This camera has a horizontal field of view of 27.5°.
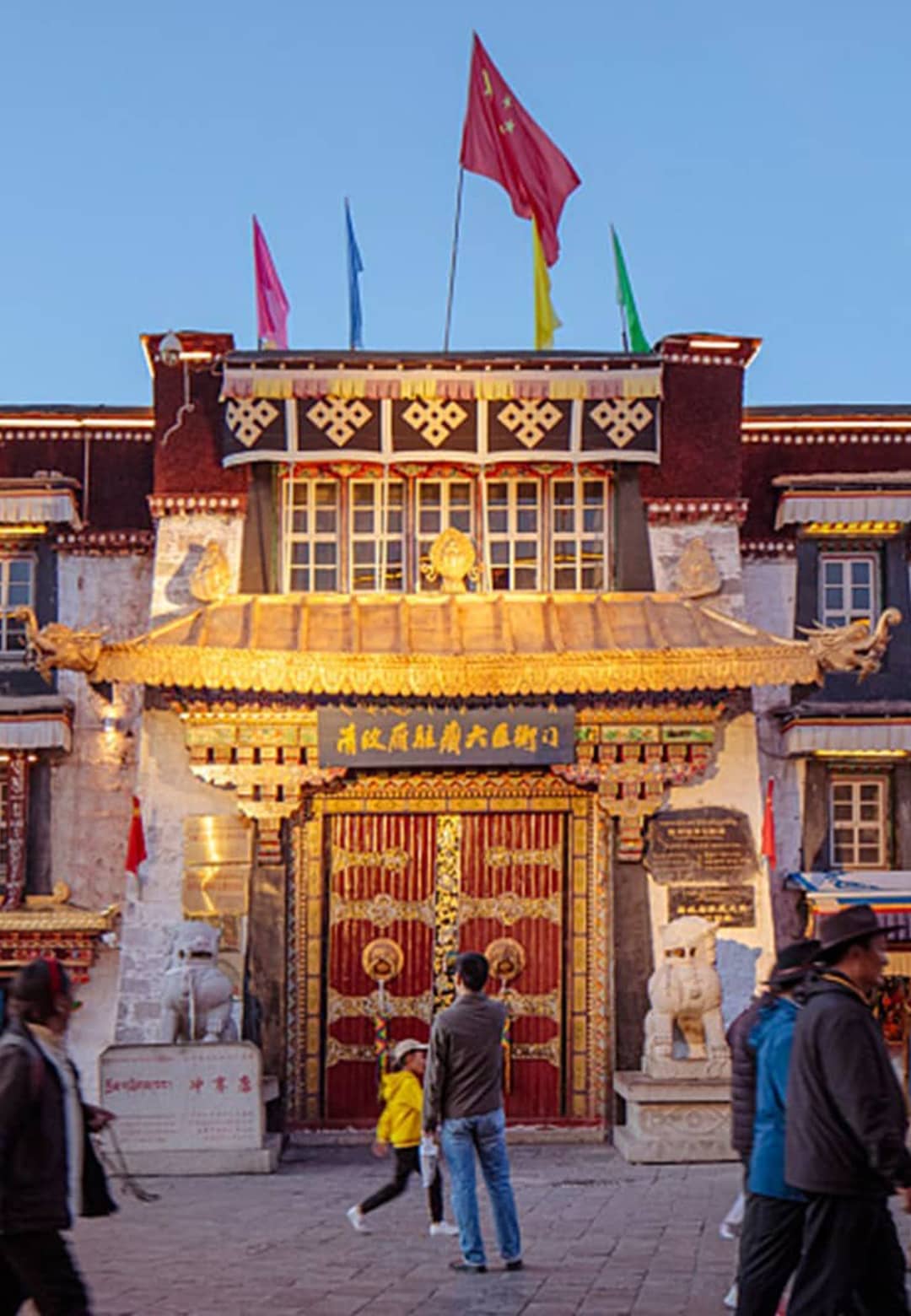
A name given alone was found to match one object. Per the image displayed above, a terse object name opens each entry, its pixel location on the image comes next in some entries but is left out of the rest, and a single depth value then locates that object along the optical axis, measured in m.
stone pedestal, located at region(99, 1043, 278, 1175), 14.58
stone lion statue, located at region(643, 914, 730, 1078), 15.16
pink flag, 19.39
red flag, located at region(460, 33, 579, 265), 18.31
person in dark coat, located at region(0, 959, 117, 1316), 6.00
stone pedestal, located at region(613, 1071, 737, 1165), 14.83
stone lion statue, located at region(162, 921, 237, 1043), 15.04
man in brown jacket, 9.20
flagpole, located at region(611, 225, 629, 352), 19.17
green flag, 19.22
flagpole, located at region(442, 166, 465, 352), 18.49
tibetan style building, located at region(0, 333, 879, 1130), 16.17
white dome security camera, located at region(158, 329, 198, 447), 17.03
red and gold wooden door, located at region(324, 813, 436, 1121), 16.80
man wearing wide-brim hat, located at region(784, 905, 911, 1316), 5.62
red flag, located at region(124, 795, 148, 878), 16.34
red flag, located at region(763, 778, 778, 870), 16.45
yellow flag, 18.52
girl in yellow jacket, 10.53
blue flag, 20.18
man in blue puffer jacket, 6.54
